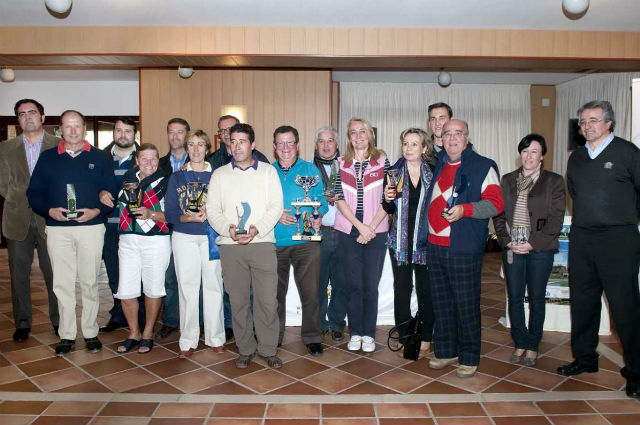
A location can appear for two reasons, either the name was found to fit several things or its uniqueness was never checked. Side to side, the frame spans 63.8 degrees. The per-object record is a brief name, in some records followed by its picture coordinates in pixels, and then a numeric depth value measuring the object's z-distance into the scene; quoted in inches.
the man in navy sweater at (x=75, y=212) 146.6
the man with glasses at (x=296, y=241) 144.9
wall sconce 328.7
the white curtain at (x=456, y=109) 406.6
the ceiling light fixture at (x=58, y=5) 183.1
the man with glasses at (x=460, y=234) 126.3
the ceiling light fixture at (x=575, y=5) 181.8
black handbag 146.6
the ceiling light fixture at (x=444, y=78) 319.6
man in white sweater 134.8
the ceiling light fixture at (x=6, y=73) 295.6
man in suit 161.9
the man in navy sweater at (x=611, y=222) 122.3
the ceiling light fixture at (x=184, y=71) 291.9
